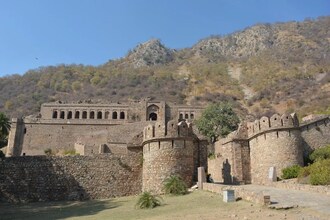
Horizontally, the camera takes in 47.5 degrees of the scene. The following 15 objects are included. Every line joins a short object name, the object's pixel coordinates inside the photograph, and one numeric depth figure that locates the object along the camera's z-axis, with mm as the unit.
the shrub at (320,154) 25270
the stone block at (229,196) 14859
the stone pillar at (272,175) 22094
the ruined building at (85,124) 50066
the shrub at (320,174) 17531
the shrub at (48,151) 49531
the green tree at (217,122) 40469
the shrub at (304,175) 19972
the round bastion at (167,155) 21281
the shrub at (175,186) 19609
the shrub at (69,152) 45619
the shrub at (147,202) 16344
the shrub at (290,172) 21984
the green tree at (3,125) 32812
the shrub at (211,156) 30172
